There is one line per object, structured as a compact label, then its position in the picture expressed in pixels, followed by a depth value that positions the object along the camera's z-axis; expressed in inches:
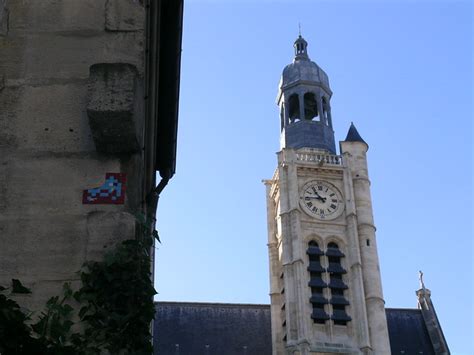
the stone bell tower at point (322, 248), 1738.4
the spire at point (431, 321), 2008.5
